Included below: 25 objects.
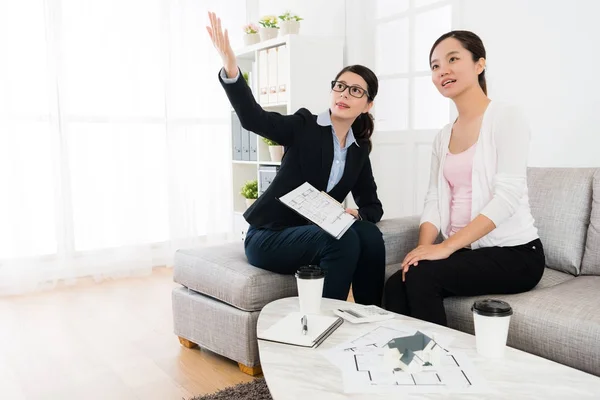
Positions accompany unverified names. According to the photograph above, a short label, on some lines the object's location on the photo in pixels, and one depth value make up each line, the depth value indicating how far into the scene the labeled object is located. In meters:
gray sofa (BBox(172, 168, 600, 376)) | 1.56
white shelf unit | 3.28
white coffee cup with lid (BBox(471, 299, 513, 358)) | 1.19
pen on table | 1.35
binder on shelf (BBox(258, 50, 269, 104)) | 3.51
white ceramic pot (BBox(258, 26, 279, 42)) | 3.52
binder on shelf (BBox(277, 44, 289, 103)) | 3.30
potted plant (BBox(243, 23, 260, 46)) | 3.69
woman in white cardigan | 1.73
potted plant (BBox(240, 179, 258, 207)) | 3.86
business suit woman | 1.90
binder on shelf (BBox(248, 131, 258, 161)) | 3.69
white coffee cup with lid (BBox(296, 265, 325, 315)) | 1.48
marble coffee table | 1.04
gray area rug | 1.78
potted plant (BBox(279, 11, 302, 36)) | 3.36
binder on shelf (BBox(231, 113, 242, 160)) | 3.88
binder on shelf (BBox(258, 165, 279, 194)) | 3.46
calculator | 1.44
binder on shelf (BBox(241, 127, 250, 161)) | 3.78
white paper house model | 1.13
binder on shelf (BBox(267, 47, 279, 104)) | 3.41
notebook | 1.31
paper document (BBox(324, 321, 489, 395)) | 1.06
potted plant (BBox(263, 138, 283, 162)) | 3.44
